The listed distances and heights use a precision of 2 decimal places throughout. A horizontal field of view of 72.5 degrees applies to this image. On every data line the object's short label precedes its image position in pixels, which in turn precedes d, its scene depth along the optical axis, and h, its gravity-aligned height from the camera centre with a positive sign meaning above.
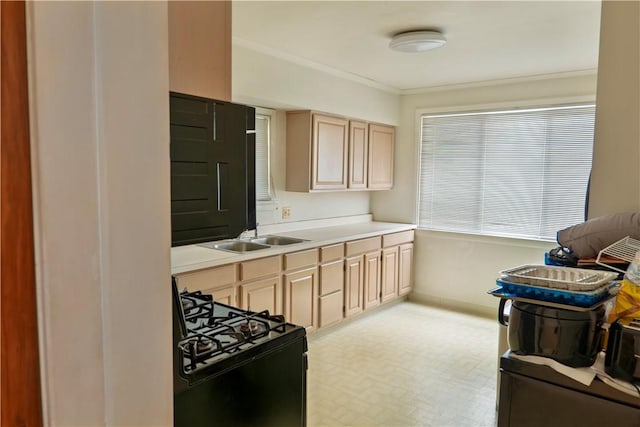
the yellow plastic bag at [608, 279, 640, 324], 1.12 -0.31
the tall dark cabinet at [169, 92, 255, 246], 1.02 +0.02
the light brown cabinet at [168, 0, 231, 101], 1.16 +0.36
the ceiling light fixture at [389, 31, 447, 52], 2.92 +0.94
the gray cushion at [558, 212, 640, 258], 1.68 -0.20
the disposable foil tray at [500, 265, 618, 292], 1.15 -0.27
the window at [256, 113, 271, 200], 3.93 +0.19
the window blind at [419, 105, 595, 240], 4.08 +0.11
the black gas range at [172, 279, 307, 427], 1.19 -0.58
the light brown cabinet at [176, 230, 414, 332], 2.90 -0.83
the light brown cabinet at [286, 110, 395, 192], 3.98 +0.25
